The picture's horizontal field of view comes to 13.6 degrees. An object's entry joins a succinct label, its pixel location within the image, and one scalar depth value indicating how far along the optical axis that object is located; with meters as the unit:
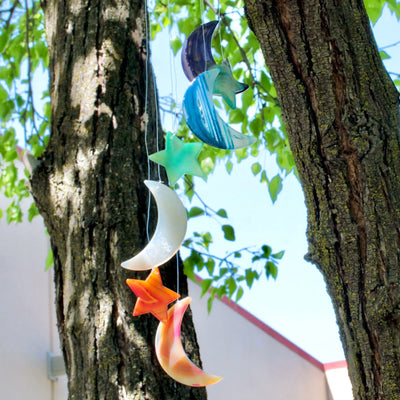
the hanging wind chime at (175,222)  1.47
